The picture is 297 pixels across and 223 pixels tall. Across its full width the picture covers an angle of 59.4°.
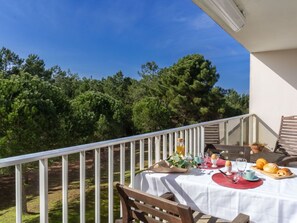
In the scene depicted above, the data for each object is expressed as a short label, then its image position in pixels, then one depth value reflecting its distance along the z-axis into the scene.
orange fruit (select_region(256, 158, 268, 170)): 2.20
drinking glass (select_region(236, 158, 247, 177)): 2.15
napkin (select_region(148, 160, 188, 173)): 2.12
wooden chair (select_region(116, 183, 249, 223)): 1.24
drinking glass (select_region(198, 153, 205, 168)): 2.34
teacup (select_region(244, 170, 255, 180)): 1.91
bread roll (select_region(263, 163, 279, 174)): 2.05
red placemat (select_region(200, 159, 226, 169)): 2.32
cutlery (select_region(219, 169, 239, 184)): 1.88
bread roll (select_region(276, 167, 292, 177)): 2.00
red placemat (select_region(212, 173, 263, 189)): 1.79
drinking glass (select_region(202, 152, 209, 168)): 2.34
